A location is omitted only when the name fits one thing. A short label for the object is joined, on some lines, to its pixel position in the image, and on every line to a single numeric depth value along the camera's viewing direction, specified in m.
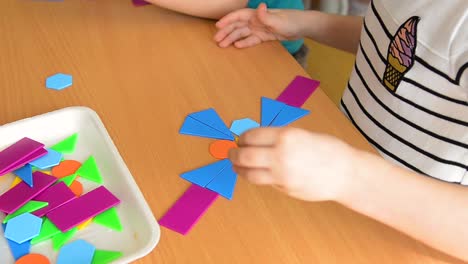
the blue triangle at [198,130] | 0.66
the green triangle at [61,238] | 0.54
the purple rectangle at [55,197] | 0.56
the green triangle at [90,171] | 0.62
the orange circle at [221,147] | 0.64
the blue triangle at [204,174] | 0.60
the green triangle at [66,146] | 0.65
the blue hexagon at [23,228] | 0.54
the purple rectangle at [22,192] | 0.57
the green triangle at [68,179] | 0.60
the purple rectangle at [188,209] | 0.56
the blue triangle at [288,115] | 0.69
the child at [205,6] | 0.87
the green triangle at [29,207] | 0.56
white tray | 0.54
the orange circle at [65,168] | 0.61
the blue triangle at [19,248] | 0.53
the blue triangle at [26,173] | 0.59
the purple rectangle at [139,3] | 0.91
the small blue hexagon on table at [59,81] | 0.73
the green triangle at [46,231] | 0.54
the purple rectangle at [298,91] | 0.72
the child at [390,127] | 0.49
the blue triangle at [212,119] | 0.67
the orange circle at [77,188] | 0.59
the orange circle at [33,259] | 0.52
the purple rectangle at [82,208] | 0.55
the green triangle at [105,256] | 0.53
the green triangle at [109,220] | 0.57
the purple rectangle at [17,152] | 0.60
